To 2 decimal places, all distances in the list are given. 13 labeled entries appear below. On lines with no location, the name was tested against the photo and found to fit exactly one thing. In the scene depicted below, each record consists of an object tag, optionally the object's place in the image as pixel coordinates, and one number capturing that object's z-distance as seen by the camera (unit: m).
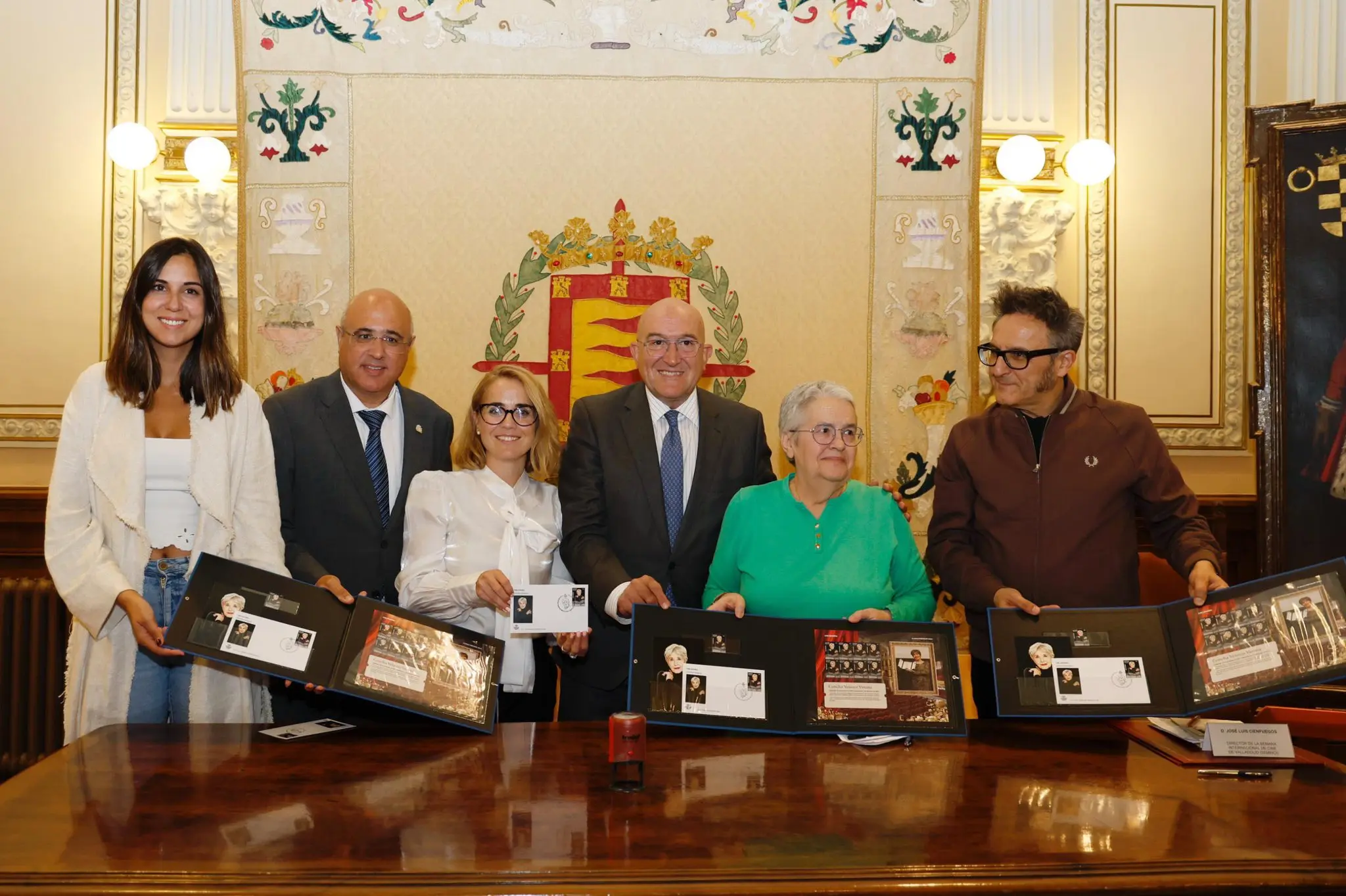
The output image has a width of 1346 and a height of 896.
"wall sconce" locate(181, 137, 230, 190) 5.09
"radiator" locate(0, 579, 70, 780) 4.79
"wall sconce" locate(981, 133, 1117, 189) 5.27
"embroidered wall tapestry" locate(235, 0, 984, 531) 4.81
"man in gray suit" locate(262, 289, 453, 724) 3.32
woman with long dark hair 2.81
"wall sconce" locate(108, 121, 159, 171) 5.06
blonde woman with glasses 3.03
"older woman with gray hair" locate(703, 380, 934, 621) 2.84
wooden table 1.78
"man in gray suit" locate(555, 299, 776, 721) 3.26
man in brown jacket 3.04
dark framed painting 4.48
